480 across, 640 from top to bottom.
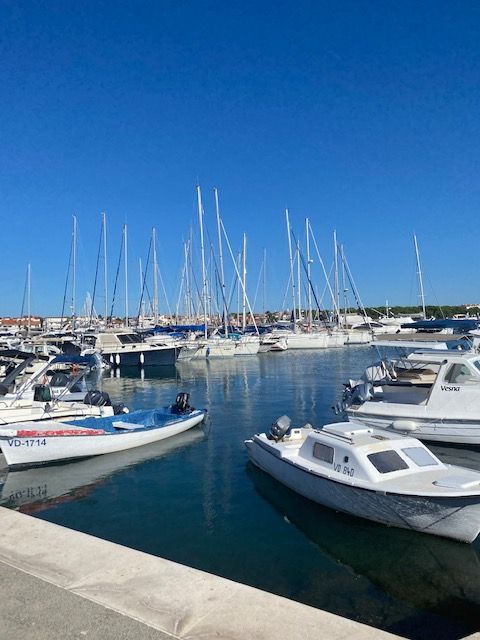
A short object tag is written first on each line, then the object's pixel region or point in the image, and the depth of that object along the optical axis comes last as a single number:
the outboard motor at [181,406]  23.41
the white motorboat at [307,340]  73.50
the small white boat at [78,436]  17.47
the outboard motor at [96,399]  21.80
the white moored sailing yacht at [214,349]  62.16
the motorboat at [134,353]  57.47
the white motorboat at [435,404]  18.55
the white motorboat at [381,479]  10.68
